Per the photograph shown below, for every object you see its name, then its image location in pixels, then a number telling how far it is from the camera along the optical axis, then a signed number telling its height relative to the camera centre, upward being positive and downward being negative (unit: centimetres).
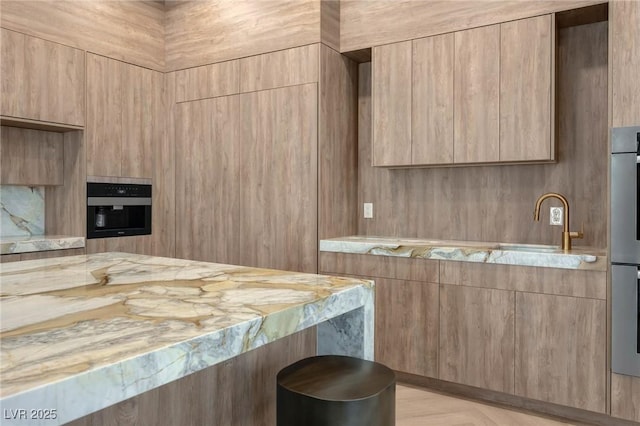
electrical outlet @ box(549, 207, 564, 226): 316 -5
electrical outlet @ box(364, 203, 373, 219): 389 -1
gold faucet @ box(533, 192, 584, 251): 291 -9
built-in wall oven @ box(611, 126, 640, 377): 248 -22
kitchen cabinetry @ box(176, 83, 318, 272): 362 +25
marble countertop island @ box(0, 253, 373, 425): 80 -26
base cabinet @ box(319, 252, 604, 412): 263 -70
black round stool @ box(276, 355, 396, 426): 129 -52
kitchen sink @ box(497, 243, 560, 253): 305 -26
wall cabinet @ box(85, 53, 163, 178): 382 +76
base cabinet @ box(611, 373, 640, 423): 251 -99
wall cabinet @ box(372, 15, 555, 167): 297 +75
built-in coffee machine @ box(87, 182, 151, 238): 384 -1
